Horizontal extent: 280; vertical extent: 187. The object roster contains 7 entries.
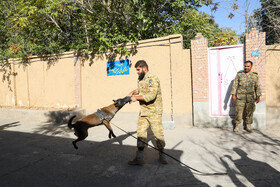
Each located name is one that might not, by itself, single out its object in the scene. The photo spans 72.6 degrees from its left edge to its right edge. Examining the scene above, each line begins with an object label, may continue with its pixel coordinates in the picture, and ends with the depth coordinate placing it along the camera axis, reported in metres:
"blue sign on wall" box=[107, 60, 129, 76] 6.76
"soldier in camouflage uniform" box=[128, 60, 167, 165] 3.27
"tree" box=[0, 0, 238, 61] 6.75
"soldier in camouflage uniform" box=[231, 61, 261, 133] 4.91
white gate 5.48
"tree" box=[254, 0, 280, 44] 4.87
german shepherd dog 3.00
